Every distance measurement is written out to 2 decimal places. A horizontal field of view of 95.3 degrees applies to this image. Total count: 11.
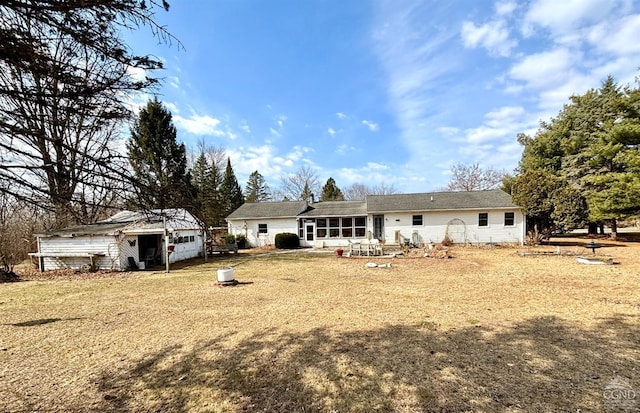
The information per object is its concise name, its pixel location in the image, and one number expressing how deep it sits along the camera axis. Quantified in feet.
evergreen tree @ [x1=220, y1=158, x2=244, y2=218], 125.70
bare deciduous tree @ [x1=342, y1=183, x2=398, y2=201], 171.88
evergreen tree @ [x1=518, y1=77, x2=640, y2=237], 58.95
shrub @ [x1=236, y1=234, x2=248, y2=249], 76.18
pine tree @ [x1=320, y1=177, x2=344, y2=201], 133.59
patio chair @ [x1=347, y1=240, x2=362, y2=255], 55.04
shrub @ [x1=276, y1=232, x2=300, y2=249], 72.02
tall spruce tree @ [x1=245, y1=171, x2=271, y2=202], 146.61
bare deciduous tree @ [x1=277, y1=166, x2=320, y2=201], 146.72
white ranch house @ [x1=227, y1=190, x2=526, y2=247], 64.28
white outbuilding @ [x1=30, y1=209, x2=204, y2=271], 46.96
